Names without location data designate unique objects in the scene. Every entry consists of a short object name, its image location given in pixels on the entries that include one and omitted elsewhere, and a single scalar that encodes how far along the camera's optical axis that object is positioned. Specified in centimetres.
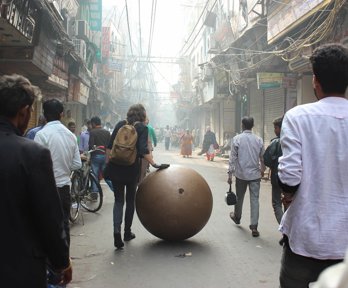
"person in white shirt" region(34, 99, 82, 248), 472
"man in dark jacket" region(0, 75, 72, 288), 208
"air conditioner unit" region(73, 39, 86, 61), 1750
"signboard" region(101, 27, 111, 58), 2838
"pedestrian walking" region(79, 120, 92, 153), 1088
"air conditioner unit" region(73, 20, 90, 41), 1894
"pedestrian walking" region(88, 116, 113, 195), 1009
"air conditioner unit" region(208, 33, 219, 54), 2409
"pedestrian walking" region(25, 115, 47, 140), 542
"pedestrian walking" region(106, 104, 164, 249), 598
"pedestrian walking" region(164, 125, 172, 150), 3512
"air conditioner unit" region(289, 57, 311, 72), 1262
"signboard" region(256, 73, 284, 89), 1489
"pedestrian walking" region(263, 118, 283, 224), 640
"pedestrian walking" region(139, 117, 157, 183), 933
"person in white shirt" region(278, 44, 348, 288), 231
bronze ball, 592
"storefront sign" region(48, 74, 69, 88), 1288
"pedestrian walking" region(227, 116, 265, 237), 704
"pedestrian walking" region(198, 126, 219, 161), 2402
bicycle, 799
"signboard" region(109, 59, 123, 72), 3272
